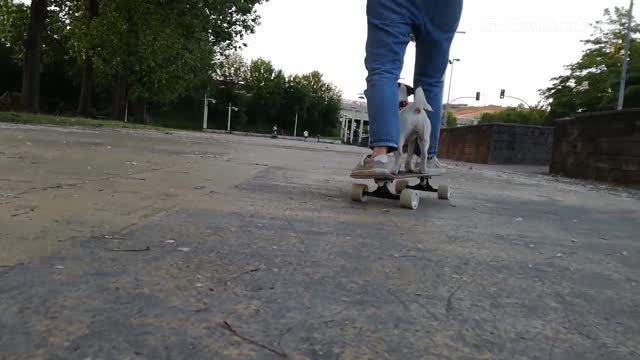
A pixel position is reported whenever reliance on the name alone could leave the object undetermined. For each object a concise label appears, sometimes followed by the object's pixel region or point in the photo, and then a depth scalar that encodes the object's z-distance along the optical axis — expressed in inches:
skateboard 119.0
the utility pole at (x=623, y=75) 949.2
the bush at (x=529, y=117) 1487.9
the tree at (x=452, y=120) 3698.6
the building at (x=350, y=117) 2486.5
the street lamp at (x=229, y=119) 2950.3
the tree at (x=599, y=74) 1175.0
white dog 131.0
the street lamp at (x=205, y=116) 2640.3
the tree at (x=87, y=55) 868.6
